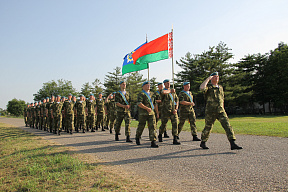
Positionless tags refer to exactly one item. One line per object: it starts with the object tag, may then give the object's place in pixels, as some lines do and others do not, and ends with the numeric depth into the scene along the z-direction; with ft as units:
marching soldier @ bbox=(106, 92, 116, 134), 39.75
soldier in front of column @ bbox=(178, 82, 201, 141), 26.61
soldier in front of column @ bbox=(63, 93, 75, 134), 39.40
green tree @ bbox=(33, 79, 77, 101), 216.74
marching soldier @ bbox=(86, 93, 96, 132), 42.93
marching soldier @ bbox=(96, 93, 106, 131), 44.14
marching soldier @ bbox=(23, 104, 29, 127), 74.88
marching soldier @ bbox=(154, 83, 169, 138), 27.05
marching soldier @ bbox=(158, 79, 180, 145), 24.56
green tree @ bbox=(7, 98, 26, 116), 286.46
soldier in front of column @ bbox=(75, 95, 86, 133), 41.24
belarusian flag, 34.53
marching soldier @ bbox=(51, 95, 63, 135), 39.84
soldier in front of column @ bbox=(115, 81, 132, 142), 27.04
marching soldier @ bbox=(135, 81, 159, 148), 22.79
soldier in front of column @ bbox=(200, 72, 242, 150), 20.02
